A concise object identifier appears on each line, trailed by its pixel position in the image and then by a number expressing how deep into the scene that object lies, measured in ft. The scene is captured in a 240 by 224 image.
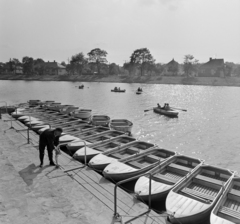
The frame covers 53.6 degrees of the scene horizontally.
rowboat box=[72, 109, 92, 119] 96.48
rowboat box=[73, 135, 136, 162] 47.32
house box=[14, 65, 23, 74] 607.78
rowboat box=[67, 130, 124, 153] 53.11
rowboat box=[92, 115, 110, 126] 82.70
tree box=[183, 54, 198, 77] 391.71
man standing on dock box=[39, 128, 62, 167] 37.01
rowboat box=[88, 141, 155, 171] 42.05
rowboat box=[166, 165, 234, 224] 27.71
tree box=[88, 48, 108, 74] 481.87
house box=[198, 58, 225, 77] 383.65
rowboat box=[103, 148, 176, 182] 38.34
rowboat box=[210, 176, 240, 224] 26.81
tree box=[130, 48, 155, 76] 430.20
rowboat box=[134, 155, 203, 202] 32.78
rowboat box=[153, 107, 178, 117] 118.42
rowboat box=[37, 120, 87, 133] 77.05
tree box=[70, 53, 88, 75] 478.18
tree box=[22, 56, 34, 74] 528.63
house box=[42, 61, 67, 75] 547.12
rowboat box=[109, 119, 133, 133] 73.87
